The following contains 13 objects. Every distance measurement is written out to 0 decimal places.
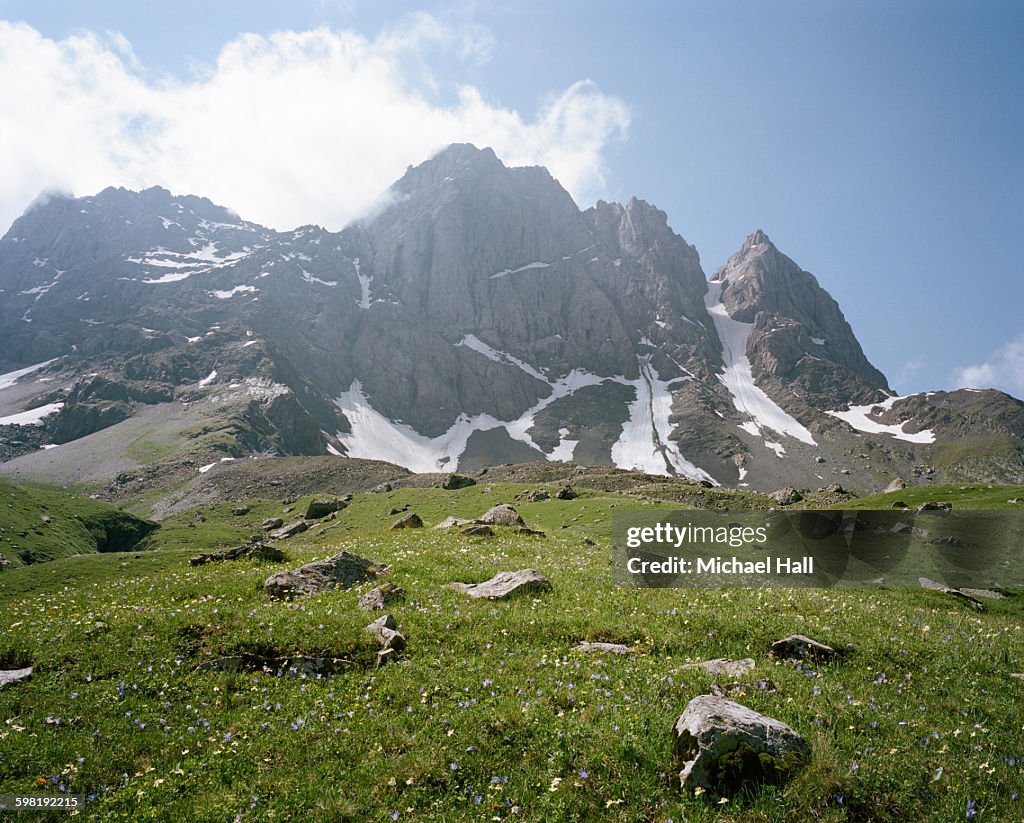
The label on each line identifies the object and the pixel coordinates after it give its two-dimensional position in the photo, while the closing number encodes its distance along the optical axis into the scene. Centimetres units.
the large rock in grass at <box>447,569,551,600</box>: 1559
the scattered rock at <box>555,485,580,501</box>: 7800
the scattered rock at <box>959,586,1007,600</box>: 2339
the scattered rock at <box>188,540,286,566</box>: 2162
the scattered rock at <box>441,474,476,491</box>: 10268
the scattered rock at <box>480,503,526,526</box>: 3418
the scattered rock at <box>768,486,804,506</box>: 7844
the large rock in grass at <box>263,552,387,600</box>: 1586
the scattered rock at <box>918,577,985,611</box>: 2039
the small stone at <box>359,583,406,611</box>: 1450
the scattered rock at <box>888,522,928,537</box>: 3434
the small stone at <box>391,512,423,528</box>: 3544
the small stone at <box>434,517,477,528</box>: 3148
